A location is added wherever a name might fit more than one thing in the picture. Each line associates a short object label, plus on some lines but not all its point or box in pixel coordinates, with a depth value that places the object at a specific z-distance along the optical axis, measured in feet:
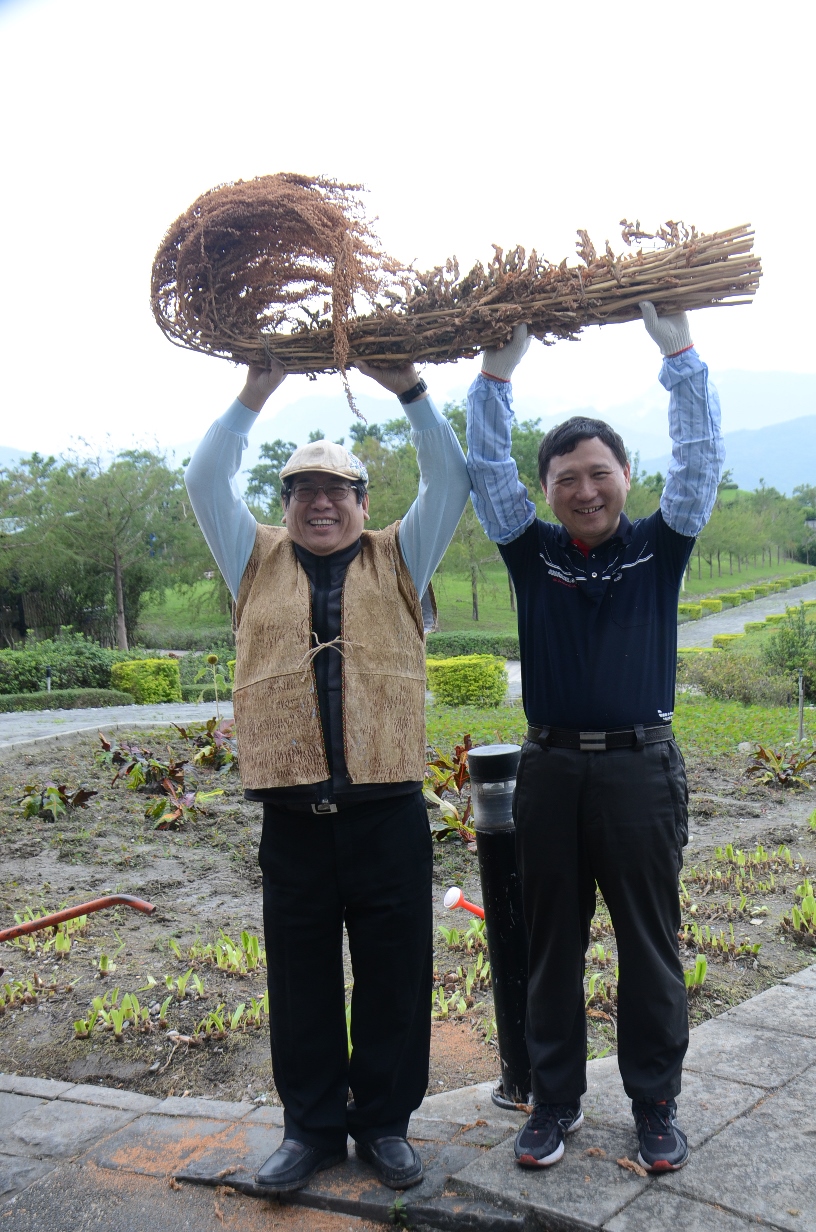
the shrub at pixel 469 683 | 49.73
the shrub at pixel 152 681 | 62.13
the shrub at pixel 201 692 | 62.23
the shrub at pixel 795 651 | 47.01
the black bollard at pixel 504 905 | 8.92
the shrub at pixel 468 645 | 81.20
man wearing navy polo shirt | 7.77
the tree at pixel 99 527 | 83.05
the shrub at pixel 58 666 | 63.16
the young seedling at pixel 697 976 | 10.97
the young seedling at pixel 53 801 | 21.43
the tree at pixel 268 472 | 192.34
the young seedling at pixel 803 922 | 12.60
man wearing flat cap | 8.13
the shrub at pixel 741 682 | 44.52
